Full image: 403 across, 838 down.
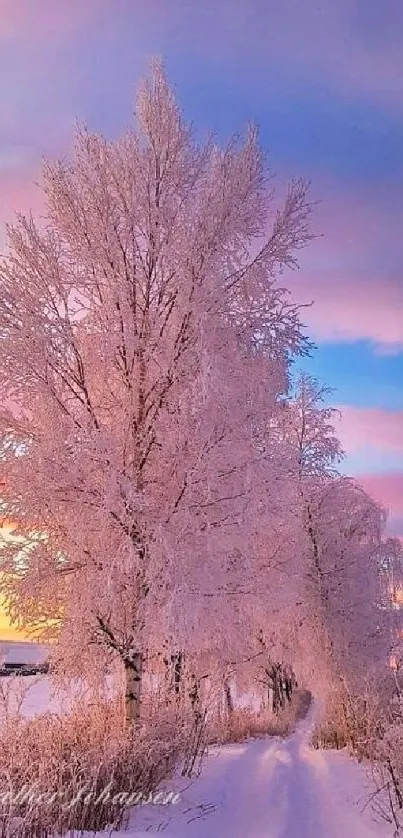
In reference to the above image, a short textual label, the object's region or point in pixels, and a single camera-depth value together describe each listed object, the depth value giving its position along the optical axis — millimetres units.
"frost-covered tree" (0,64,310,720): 9148
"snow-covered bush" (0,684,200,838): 6043
